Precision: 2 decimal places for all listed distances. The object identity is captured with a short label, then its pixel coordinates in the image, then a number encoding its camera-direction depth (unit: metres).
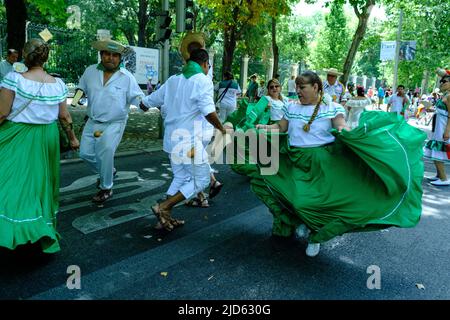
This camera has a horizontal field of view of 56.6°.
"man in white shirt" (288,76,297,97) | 23.37
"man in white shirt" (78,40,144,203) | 5.27
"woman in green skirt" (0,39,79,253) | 3.40
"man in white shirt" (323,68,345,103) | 10.24
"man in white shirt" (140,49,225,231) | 4.21
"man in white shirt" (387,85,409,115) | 13.48
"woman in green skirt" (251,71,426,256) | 3.51
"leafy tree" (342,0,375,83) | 15.98
